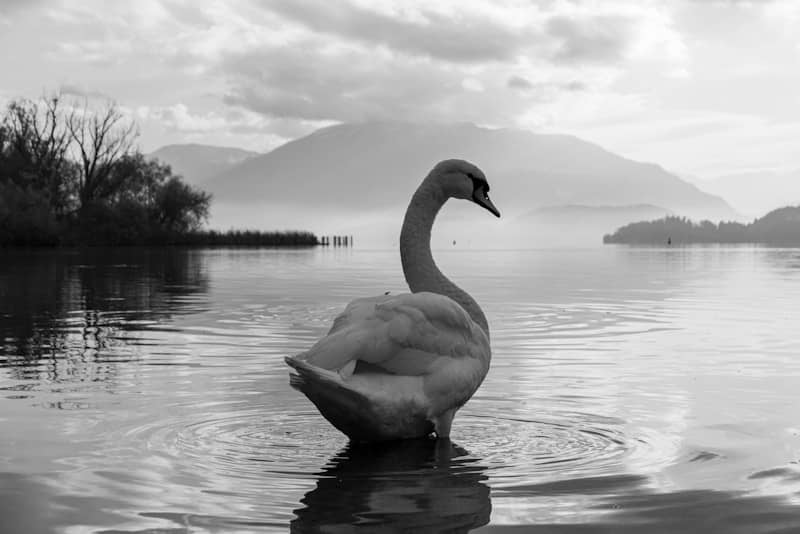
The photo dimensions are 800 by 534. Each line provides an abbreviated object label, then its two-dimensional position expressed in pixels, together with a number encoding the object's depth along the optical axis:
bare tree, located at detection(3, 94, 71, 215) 92.19
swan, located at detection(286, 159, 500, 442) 6.73
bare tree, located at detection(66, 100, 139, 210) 95.38
